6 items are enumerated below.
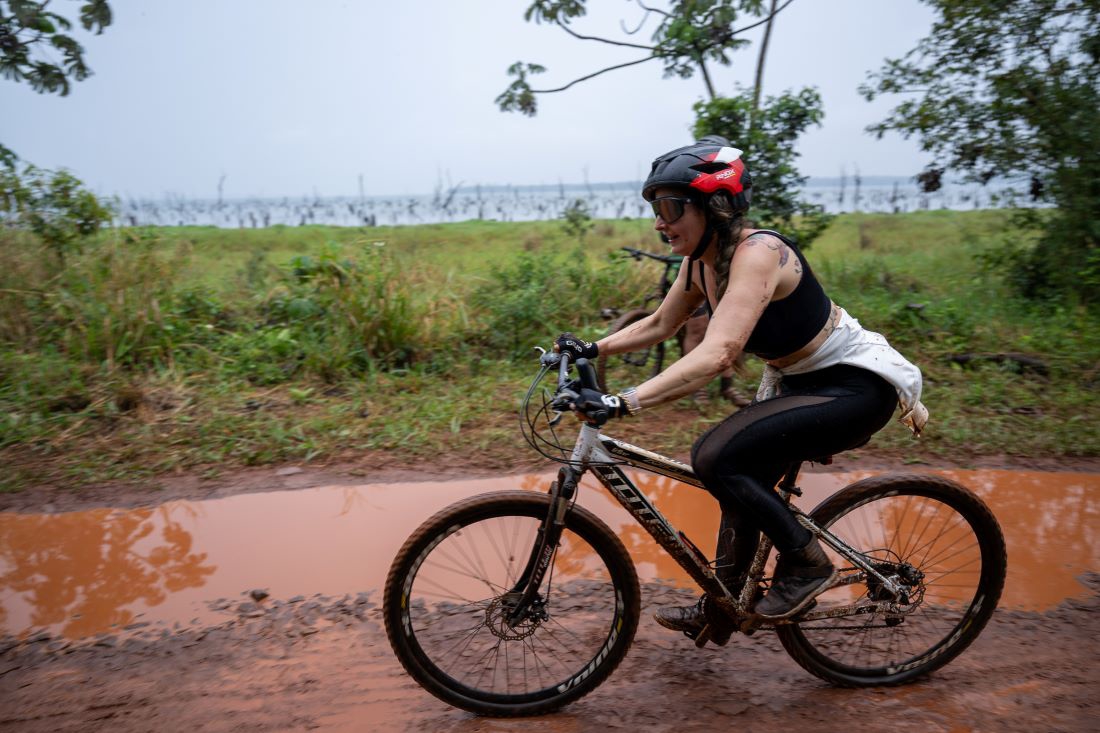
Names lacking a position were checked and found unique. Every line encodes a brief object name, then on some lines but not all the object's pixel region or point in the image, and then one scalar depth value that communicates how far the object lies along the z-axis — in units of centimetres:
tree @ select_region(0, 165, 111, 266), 733
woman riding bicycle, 253
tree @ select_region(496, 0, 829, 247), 752
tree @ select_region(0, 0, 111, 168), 717
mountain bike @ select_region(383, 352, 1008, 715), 266
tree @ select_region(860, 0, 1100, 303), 725
